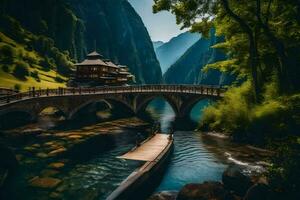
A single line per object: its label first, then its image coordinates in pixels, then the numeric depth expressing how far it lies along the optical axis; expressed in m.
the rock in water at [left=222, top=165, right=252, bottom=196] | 18.77
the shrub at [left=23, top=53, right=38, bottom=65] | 82.25
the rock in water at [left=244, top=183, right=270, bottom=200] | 16.38
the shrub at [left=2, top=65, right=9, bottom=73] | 65.69
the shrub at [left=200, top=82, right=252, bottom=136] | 34.28
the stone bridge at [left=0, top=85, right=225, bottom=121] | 43.47
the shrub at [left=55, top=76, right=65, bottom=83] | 82.81
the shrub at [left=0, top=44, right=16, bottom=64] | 69.82
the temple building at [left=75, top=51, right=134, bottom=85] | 75.81
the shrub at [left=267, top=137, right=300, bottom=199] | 15.49
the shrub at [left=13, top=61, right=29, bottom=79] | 67.40
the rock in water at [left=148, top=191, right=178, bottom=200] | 20.64
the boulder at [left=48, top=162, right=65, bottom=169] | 27.21
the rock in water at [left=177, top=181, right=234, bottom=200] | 17.46
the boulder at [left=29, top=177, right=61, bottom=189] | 22.57
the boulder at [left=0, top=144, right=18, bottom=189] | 23.06
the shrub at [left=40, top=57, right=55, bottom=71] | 88.70
